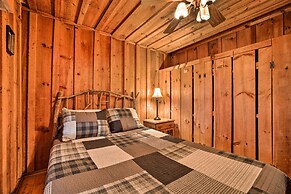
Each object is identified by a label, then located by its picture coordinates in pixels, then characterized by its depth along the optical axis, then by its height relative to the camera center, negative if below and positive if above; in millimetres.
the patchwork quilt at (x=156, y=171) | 780 -511
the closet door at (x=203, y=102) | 2377 -84
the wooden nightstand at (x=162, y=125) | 2732 -563
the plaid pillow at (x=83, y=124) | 1693 -357
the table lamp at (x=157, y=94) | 3011 +74
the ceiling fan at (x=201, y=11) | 1307 +864
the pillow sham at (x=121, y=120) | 2053 -348
